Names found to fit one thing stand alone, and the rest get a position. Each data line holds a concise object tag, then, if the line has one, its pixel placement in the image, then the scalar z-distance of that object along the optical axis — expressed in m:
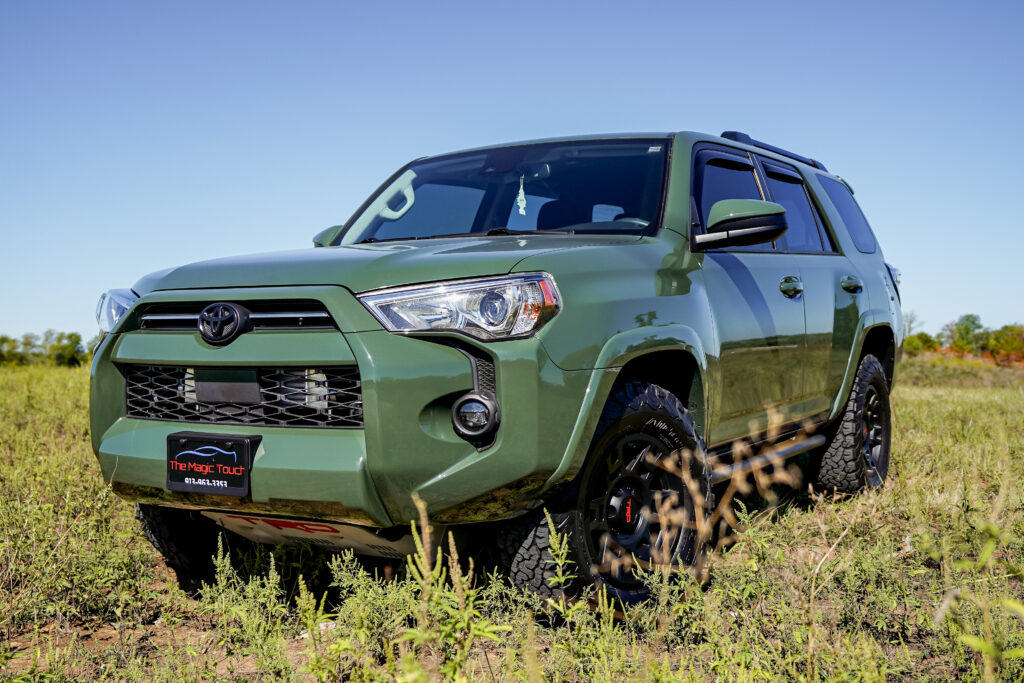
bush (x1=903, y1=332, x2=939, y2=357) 29.68
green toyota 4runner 2.72
